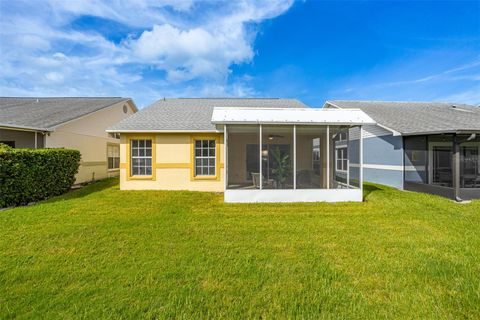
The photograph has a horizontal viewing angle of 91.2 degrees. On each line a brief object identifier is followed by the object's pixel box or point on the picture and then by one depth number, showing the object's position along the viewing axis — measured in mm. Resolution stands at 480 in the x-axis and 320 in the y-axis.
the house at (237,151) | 8383
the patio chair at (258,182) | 9679
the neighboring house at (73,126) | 10867
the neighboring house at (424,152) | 8867
